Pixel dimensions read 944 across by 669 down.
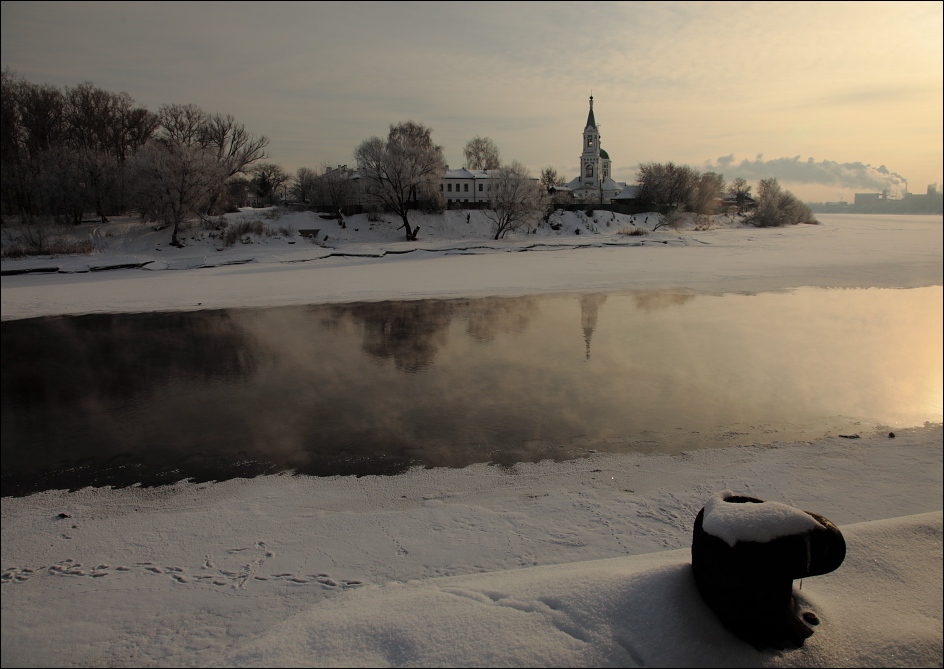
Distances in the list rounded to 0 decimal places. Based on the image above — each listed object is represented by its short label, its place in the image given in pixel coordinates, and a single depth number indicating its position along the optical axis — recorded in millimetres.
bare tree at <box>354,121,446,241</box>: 44656
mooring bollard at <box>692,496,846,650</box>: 2385
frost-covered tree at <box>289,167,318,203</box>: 56612
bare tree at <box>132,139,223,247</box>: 35688
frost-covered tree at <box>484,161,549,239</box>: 46562
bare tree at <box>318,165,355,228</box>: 51281
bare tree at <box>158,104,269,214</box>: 52656
